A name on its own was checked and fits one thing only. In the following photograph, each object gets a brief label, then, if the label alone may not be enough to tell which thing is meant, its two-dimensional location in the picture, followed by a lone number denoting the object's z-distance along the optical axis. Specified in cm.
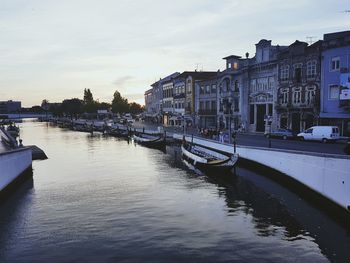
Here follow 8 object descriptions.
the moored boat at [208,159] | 4172
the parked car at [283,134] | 5417
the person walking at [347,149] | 3044
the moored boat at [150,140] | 7294
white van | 4794
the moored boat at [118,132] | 10645
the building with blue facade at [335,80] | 5169
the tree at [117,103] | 18862
